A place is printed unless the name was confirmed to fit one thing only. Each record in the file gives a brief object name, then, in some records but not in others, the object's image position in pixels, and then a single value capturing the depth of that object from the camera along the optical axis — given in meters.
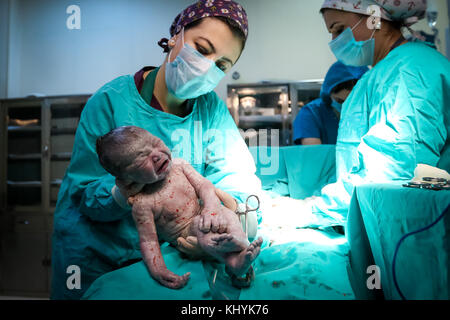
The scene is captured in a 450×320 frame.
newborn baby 0.74
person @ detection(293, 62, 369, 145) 1.63
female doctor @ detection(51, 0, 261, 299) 0.96
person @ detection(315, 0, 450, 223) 1.01
